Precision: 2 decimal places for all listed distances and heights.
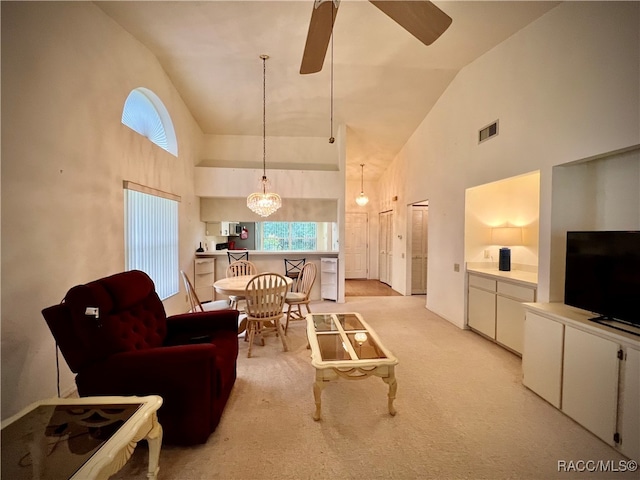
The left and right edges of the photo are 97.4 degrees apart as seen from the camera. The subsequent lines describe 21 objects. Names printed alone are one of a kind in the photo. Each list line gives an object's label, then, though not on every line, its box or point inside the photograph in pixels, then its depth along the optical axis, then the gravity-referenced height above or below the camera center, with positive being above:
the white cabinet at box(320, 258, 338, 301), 5.55 -0.92
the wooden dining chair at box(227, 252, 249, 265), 5.49 -0.47
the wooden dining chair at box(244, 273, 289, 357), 3.16 -0.80
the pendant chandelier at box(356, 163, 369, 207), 7.40 +0.90
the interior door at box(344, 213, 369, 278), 8.47 -0.36
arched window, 3.45 +1.56
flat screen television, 1.84 -0.29
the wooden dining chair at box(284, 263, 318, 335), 3.86 -0.90
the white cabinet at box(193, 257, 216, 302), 5.29 -0.87
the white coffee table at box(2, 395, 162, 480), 1.09 -0.90
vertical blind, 3.27 -0.05
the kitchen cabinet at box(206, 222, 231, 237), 6.19 +0.07
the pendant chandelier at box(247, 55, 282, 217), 4.38 +0.49
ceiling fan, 1.87 +1.53
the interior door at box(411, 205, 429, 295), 6.32 -0.35
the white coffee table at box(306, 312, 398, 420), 1.98 -0.95
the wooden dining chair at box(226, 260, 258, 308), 4.51 -0.61
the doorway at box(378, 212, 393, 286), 7.36 -0.37
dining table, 3.29 -0.66
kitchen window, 7.45 -0.07
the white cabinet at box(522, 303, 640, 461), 1.69 -0.95
